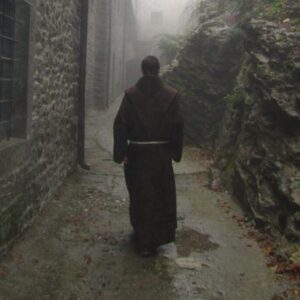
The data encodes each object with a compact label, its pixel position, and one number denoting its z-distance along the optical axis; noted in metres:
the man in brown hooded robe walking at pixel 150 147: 5.11
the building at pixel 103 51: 17.42
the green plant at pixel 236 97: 8.52
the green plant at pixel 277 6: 8.56
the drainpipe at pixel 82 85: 8.66
